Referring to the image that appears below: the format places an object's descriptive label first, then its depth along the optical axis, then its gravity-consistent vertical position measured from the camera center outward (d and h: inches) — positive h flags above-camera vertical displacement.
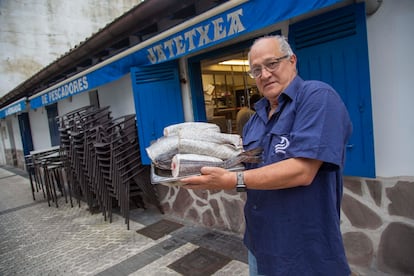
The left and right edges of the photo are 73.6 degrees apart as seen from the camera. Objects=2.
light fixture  217.5 +39.8
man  44.1 -11.0
